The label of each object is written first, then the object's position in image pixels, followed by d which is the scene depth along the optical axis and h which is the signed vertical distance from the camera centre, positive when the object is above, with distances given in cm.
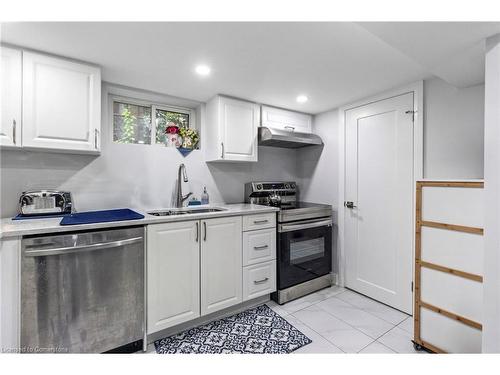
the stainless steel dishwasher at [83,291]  139 -66
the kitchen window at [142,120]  237 +71
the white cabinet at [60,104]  161 +59
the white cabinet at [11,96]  152 +58
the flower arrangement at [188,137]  261 +56
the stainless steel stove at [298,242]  246 -59
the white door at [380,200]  228 -12
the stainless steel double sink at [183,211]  220 -23
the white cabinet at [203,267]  179 -69
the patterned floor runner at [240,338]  175 -118
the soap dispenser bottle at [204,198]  269 -12
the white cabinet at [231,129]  249 +62
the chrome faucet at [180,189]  248 -2
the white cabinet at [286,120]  282 +84
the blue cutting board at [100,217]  157 -22
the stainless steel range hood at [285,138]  265 +57
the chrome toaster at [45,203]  173 -12
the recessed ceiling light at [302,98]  253 +97
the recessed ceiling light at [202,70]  187 +94
